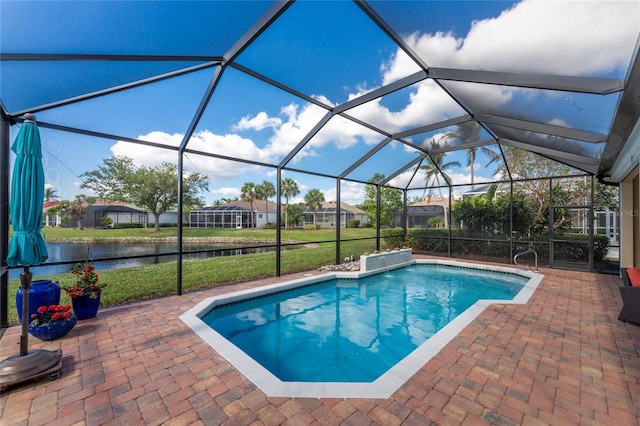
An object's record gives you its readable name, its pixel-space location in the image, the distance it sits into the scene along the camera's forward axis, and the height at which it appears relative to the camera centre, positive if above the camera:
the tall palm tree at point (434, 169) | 8.93 +2.64
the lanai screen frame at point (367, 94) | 3.12 +1.74
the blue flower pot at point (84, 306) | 4.50 -1.50
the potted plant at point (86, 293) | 4.47 -1.29
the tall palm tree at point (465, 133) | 6.99 +2.18
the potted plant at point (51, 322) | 3.64 -1.44
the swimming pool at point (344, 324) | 3.21 -2.12
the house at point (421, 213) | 20.28 -0.06
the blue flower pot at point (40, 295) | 3.92 -1.17
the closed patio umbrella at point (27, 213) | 2.99 +0.02
